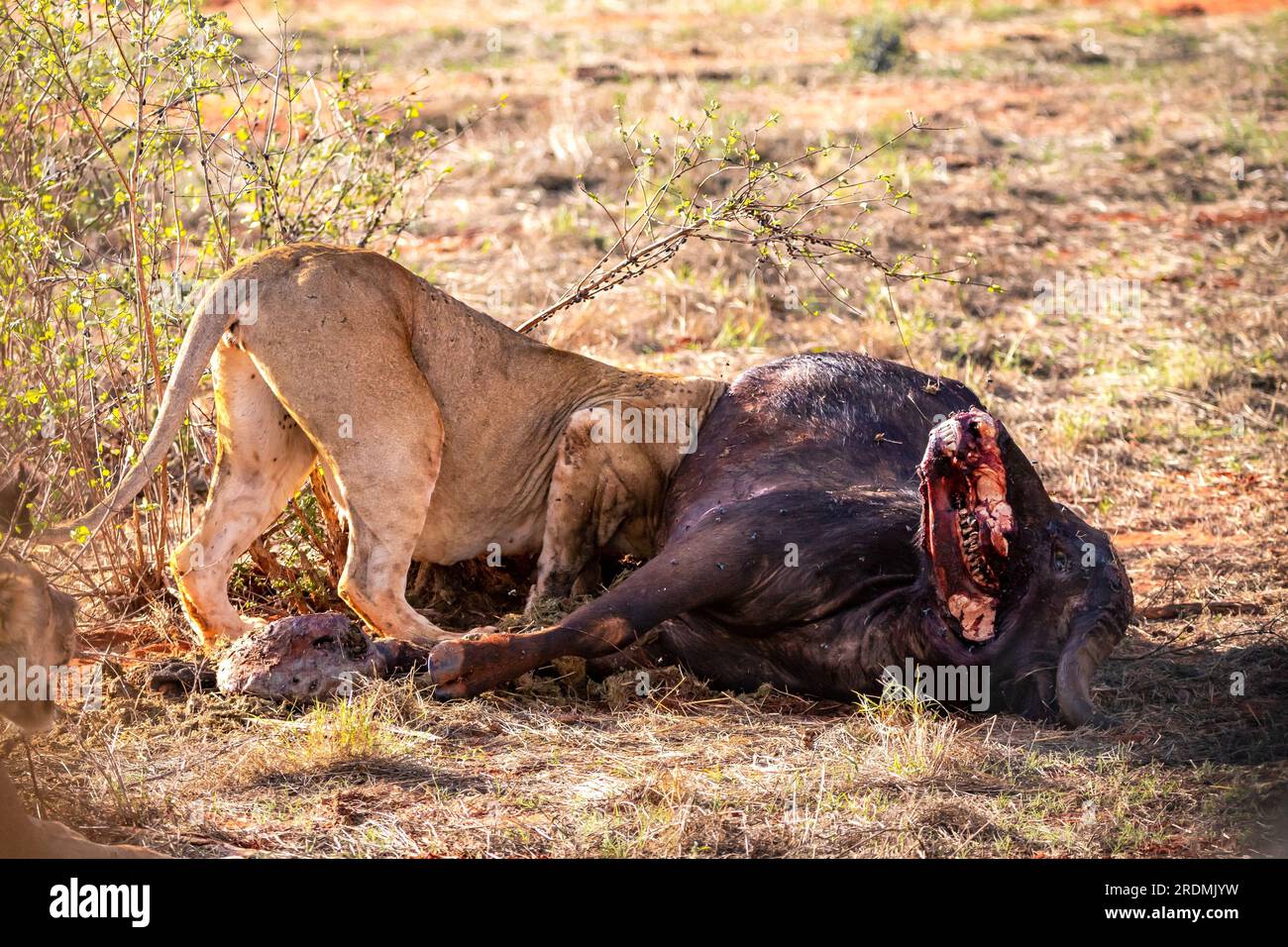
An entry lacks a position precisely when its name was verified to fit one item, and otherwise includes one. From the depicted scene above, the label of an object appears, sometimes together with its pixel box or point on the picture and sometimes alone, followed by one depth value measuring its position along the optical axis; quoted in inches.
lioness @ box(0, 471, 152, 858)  136.9
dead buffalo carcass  190.7
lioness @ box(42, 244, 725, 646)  204.4
